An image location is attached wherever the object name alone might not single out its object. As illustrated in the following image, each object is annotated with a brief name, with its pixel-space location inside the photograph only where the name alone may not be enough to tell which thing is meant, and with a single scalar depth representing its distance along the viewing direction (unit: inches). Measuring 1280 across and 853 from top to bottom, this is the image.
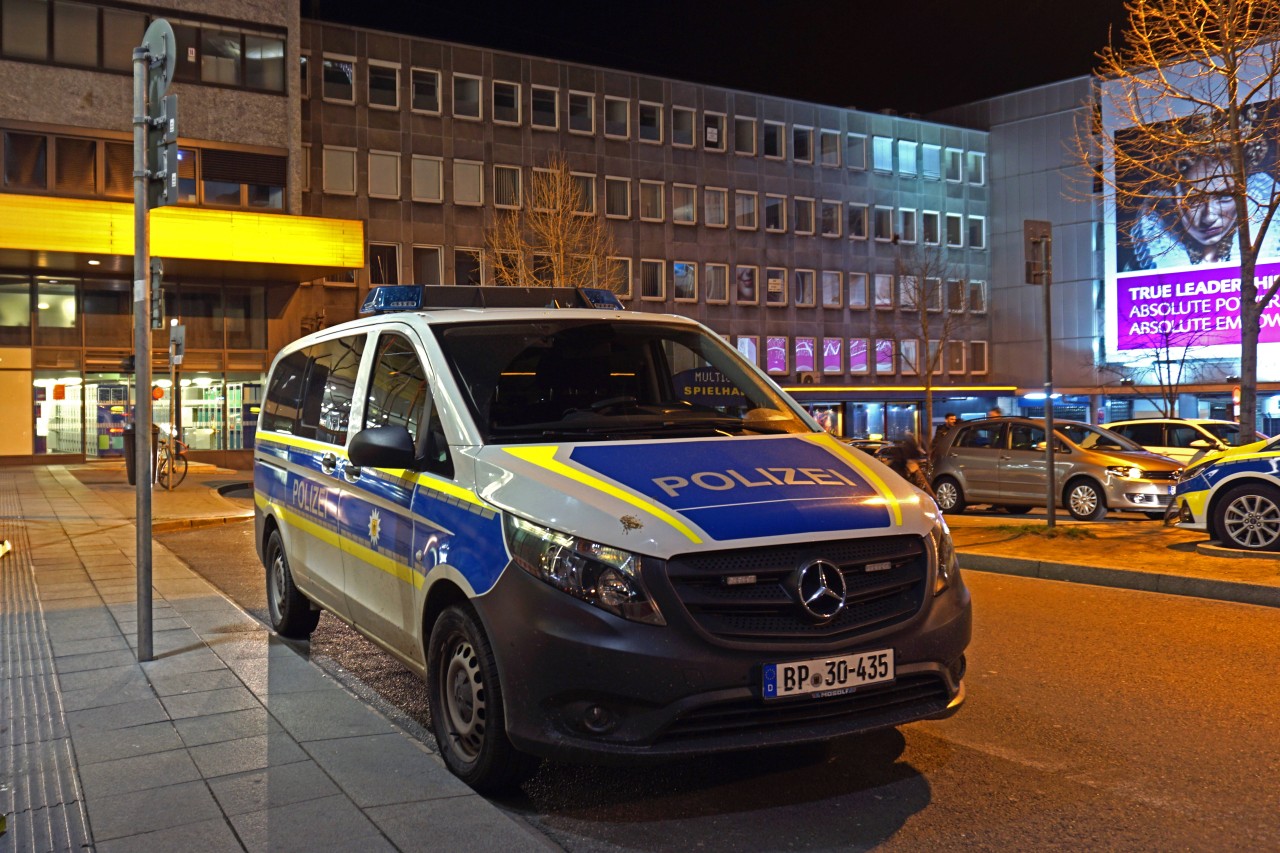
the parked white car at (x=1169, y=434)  794.8
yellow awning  1299.2
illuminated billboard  2097.7
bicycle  963.2
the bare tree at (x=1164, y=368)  2160.4
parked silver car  669.3
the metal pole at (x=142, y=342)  276.5
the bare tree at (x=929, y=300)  2393.0
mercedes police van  161.0
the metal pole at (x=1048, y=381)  529.3
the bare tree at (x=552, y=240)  1568.7
